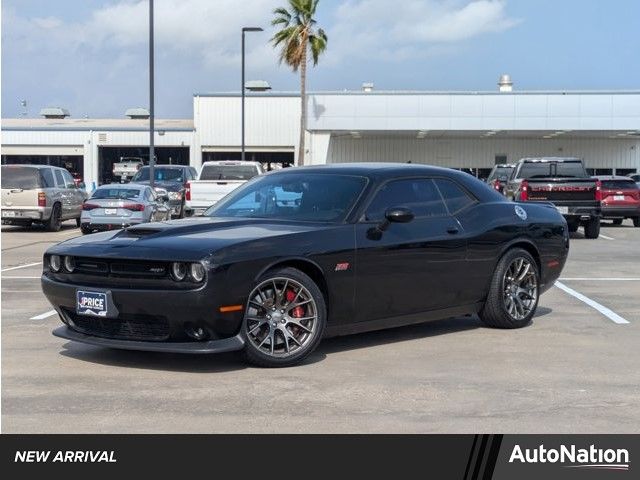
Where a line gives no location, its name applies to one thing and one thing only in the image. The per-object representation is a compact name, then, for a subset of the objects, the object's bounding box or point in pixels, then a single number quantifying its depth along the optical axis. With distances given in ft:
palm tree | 156.56
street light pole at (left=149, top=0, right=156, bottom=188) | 93.74
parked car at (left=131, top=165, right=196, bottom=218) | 107.24
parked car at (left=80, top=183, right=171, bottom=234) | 75.20
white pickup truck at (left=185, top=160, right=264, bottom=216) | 75.41
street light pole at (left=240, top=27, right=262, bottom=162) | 135.85
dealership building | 156.35
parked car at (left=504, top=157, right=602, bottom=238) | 71.00
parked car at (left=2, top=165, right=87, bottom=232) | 79.30
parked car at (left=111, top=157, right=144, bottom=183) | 191.91
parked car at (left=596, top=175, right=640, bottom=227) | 86.02
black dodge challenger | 23.40
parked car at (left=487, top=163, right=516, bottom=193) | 96.31
